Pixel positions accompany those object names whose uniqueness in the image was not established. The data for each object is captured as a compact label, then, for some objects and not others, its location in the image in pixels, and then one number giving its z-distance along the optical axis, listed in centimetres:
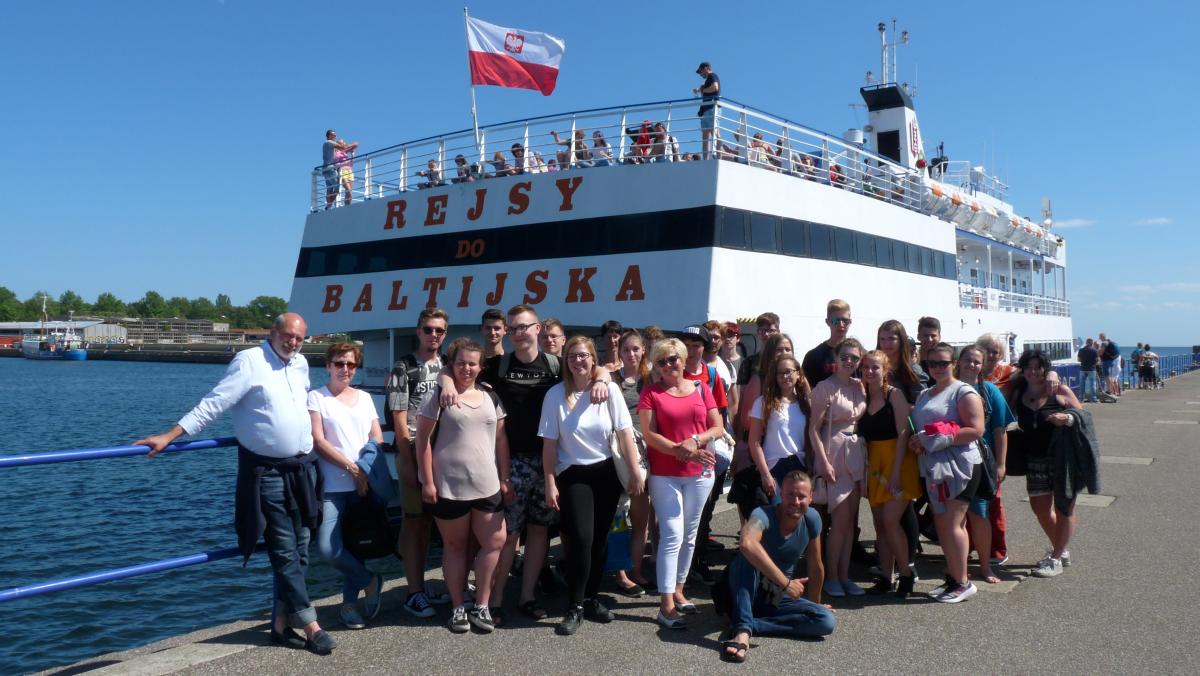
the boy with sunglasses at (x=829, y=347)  640
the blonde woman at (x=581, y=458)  494
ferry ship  1220
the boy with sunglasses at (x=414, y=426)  500
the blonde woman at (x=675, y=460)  496
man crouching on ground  464
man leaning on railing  439
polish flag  1469
